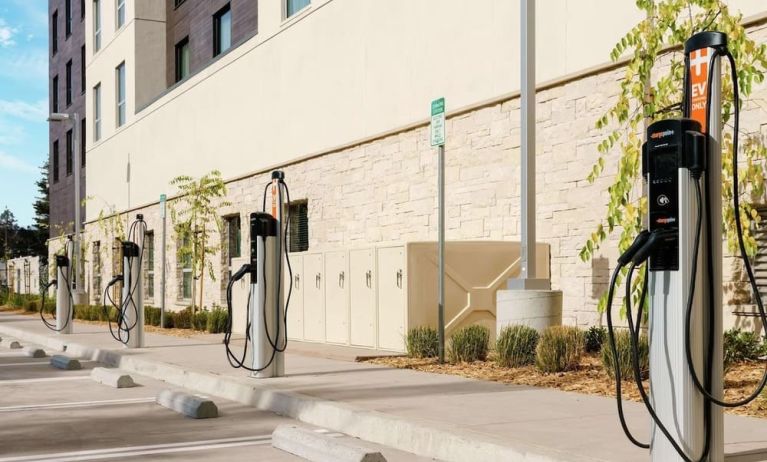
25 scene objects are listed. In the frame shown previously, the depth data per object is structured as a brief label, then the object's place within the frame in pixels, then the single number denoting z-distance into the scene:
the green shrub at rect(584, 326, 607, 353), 11.87
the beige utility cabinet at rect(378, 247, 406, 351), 13.12
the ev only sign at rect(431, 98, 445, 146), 11.03
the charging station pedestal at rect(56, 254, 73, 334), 19.80
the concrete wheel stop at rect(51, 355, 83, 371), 13.64
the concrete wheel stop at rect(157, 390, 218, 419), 8.49
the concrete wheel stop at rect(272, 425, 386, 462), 5.90
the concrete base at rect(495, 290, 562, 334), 10.98
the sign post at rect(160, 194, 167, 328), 21.59
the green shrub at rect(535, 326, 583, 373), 10.04
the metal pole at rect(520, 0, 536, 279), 11.09
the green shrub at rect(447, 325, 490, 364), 11.50
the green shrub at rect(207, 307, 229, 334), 19.89
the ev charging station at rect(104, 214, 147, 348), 15.48
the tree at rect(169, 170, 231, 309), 24.59
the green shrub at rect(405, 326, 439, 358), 12.22
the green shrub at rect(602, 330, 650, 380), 9.26
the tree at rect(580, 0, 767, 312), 9.27
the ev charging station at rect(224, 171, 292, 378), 10.39
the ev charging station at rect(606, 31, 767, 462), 4.83
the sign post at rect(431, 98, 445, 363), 11.07
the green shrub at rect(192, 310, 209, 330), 20.91
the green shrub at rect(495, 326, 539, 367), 10.62
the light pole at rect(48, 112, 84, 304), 30.92
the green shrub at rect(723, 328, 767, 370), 10.04
